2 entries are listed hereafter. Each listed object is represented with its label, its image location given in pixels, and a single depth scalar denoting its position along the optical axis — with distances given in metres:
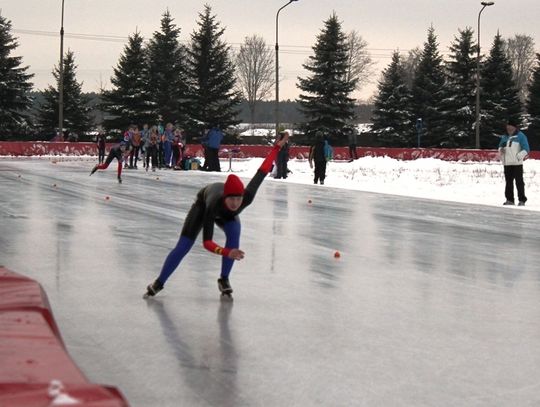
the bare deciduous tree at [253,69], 110.06
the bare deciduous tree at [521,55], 120.88
